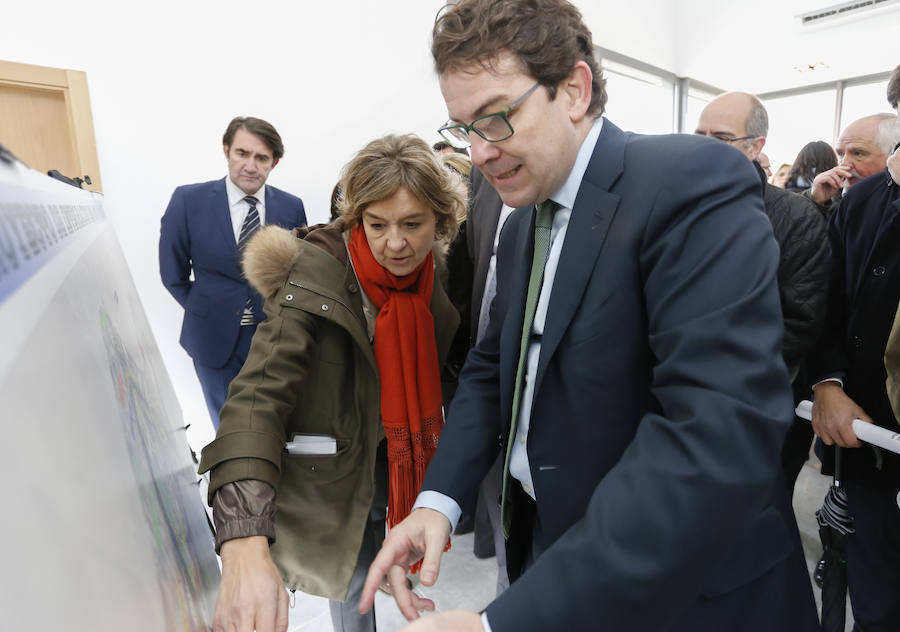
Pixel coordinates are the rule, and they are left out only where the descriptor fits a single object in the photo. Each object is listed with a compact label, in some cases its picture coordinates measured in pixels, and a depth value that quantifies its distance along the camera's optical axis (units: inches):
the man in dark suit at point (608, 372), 20.6
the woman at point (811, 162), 121.9
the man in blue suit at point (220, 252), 95.7
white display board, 9.0
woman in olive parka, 37.2
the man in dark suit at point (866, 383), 52.2
